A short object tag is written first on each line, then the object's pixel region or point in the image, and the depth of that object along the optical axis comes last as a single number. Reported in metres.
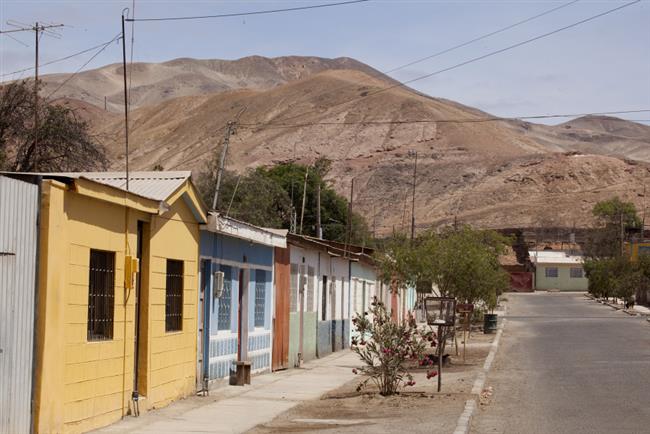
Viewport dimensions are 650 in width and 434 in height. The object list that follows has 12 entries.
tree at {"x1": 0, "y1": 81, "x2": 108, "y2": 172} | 35.56
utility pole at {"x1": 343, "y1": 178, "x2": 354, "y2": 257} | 30.50
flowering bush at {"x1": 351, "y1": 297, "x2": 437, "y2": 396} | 17.88
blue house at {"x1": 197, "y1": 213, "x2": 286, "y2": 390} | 18.14
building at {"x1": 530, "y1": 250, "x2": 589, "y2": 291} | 110.69
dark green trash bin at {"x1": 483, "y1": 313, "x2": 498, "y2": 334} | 43.25
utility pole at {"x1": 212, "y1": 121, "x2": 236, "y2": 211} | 30.45
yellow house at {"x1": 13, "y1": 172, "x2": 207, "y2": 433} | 11.84
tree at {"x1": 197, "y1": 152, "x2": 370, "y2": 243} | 60.06
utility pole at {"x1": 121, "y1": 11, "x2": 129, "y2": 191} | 14.44
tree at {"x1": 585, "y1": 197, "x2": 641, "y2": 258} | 106.52
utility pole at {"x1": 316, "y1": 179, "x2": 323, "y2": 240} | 43.06
